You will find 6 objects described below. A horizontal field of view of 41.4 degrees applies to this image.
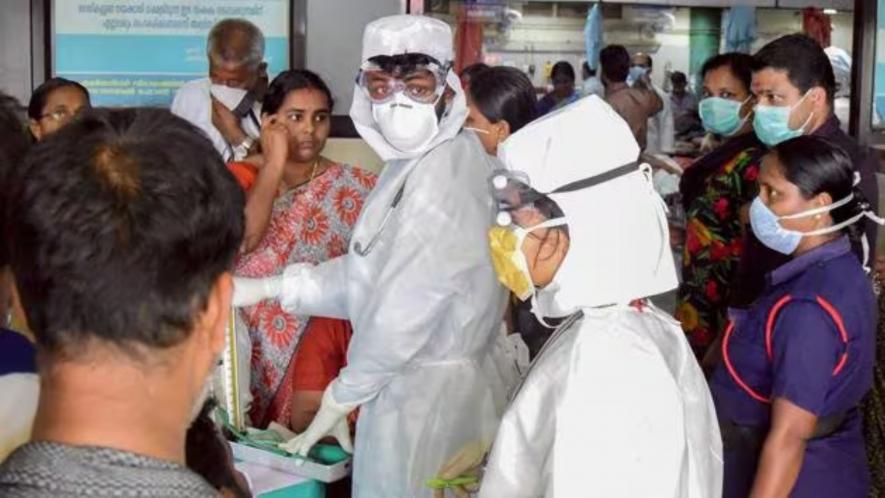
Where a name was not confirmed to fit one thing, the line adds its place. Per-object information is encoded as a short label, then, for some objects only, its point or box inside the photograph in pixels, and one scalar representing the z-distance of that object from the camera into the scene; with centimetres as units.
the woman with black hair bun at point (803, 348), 231
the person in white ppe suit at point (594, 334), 179
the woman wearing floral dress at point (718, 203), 330
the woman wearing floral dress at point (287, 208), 309
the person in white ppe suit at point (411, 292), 252
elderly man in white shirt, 392
